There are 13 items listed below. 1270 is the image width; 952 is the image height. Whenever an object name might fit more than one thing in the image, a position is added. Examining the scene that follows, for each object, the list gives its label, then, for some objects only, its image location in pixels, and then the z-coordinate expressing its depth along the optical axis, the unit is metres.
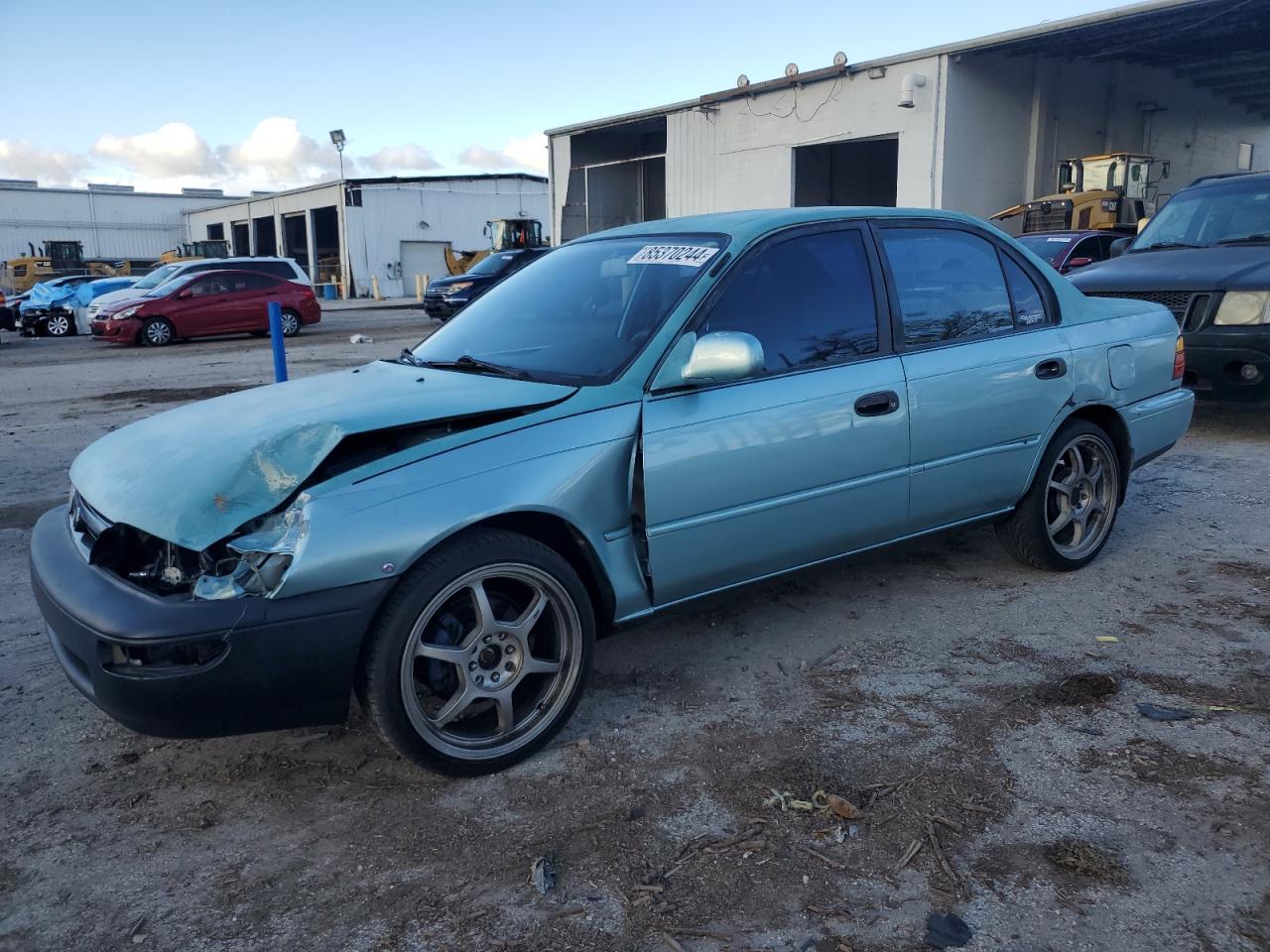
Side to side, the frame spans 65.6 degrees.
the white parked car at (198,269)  19.59
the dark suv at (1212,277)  6.83
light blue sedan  2.58
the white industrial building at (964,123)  19.72
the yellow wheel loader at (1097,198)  18.14
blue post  7.08
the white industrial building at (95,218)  54.50
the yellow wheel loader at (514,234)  31.67
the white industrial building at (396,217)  42.88
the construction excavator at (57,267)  36.62
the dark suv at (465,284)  21.53
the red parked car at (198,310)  18.22
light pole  41.78
